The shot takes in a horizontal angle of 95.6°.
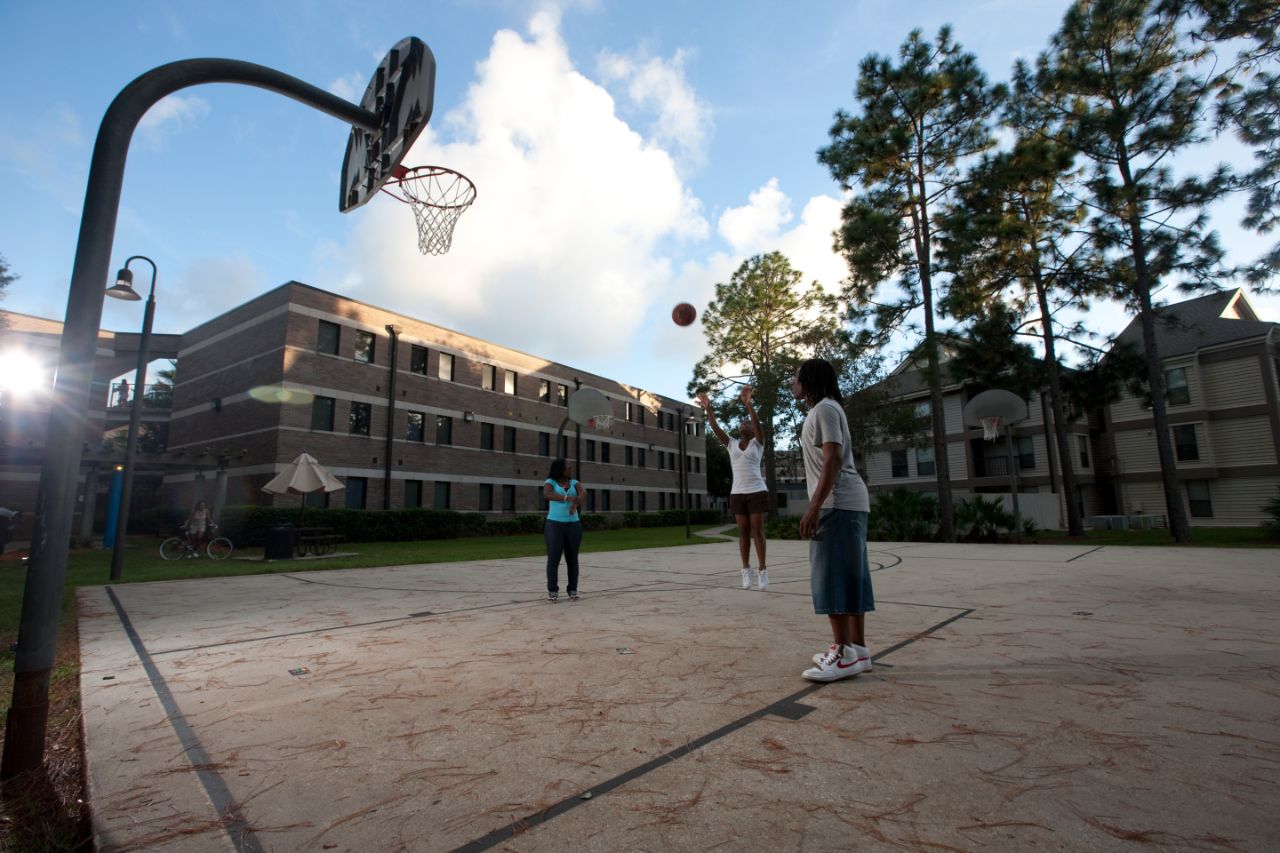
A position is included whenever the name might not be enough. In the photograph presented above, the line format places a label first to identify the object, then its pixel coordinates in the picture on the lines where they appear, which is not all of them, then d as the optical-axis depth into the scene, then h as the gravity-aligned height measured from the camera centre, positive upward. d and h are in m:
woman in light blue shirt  6.09 -0.12
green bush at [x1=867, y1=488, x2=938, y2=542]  17.58 -0.31
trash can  14.85 -0.67
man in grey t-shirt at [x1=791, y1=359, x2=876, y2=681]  3.13 -0.18
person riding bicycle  15.26 -0.21
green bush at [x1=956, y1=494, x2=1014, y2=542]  17.12 -0.44
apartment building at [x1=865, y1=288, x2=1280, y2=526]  25.73 +3.19
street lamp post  9.73 +2.38
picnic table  15.88 -0.63
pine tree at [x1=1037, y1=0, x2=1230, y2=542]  16.59 +10.81
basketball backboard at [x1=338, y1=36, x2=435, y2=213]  4.39 +3.14
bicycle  15.27 -0.81
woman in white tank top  6.75 +0.21
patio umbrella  15.77 +1.03
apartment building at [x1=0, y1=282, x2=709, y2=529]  23.91 +5.05
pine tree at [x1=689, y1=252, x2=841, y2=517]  27.77 +9.28
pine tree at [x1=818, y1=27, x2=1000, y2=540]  17.69 +11.00
